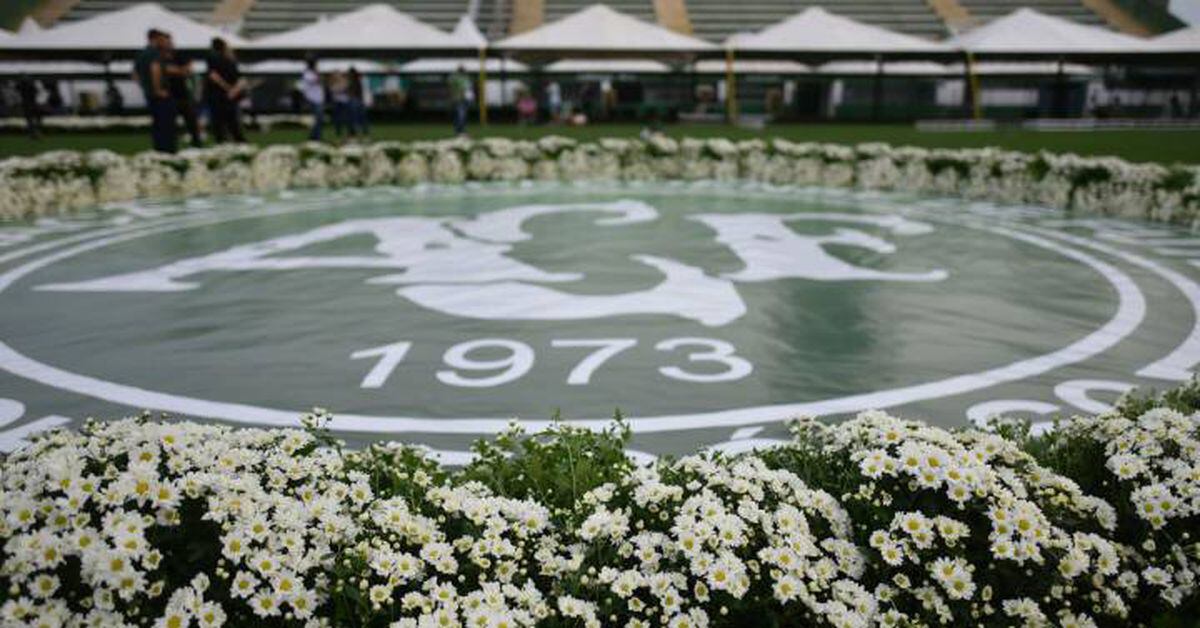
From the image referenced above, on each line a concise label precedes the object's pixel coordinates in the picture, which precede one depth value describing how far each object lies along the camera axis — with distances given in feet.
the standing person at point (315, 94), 70.38
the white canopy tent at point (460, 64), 100.31
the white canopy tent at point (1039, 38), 95.20
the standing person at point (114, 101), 109.29
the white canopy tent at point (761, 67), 110.93
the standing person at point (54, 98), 114.62
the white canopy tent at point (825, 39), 96.48
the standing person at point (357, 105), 80.02
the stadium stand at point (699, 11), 155.12
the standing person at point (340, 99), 75.05
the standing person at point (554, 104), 112.88
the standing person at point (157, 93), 50.60
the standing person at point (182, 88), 53.01
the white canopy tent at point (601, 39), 94.89
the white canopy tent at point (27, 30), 90.01
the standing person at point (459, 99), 86.38
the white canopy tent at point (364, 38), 93.61
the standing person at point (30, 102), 83.71
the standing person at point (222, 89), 59.06
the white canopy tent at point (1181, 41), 97.12
